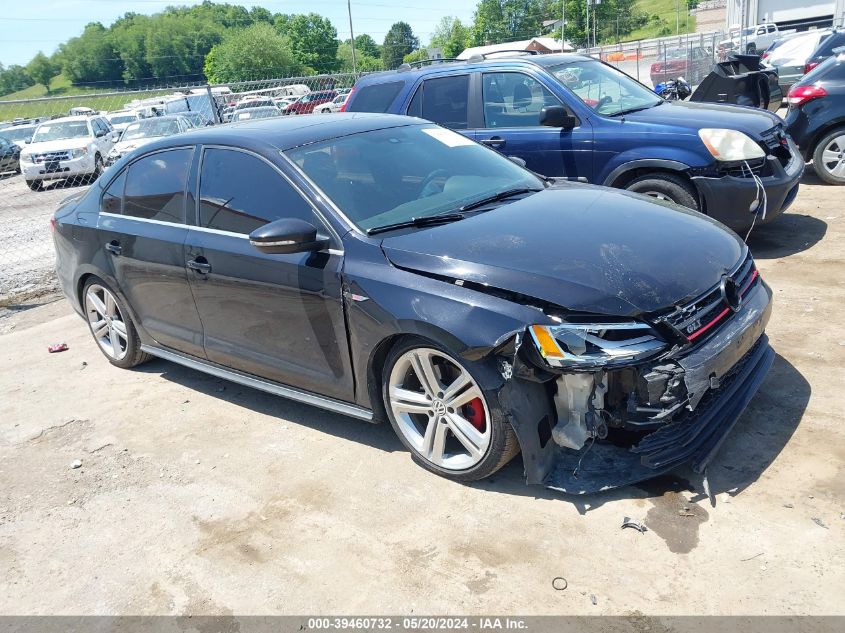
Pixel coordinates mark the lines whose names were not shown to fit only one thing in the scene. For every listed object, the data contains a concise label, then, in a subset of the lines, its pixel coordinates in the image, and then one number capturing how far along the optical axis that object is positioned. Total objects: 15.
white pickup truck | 28.89
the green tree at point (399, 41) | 143.12
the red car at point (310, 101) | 15.17
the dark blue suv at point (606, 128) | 6.25
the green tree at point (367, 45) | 151.00
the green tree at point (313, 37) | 114.44
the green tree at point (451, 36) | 119.04
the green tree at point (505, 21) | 118.56
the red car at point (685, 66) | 23.81
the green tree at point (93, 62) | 138.50
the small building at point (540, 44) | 54.52
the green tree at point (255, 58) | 93.62
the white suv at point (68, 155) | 19.55
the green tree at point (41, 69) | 143.50
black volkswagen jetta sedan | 3.17
